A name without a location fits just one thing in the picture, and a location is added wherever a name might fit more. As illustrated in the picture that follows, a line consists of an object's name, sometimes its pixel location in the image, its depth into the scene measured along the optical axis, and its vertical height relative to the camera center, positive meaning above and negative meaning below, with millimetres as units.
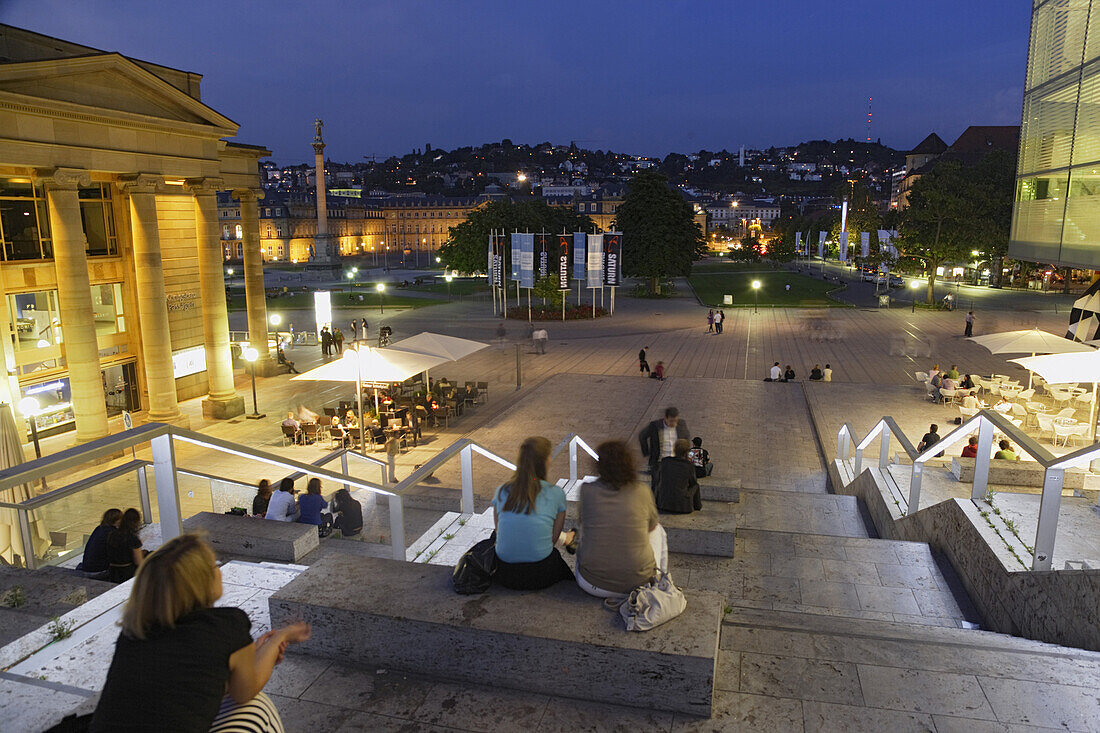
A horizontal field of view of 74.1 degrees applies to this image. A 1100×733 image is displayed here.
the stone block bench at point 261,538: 6270 -2659
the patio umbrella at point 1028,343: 17906 -2800
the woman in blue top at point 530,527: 4242 -1718
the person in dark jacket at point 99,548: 6527 -2826
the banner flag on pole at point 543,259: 45438 -1822
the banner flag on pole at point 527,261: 38750 -1604
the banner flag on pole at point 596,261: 41281 -1699
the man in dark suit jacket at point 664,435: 9547 -2673
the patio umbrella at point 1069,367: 12367 -2369
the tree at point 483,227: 58062 +238
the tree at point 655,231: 57938 -23
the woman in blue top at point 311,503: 8844 -3280
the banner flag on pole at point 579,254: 42906 -1372
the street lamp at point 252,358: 20625 -3599
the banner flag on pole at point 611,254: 41719 -1319
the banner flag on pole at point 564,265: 44219 -2112
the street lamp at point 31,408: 14789 -3591
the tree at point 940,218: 46531 +834
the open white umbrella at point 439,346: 17938 -2865
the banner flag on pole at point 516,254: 39375 -1248
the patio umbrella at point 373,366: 15461 -2973
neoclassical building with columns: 15867 -151
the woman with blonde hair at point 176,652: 2525 -1483
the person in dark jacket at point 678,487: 7590 -2643
